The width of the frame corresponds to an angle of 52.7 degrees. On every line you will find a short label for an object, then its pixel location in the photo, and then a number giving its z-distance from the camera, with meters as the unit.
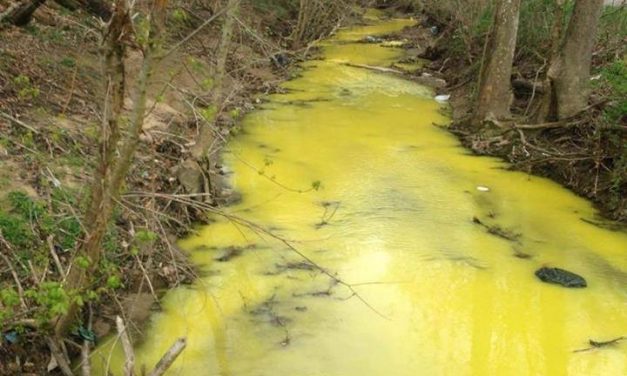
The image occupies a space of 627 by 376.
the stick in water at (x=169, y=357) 3.51
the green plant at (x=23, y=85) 6.28
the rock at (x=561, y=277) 5.63
